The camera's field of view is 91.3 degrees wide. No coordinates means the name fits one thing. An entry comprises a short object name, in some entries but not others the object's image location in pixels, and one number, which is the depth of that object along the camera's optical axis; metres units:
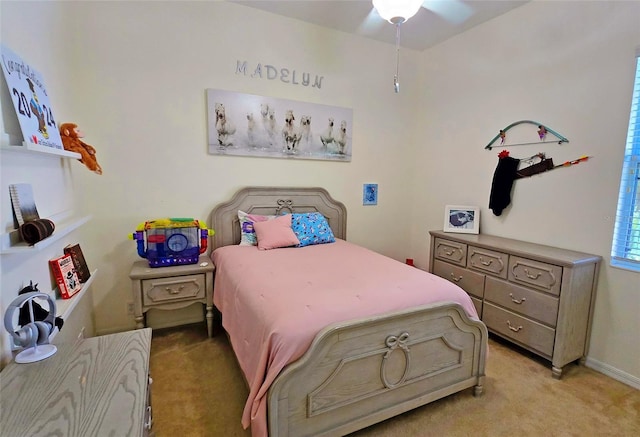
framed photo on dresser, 2.99
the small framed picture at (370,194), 3.51
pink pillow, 2.59
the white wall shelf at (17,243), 1.05
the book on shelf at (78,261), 1.76
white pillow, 2.72
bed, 1.33
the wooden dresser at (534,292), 2.07
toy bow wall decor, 2.40
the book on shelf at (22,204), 1.20
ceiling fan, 1.95
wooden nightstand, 2.26
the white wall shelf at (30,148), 1.10
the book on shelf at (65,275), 1.52
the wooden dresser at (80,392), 0.81
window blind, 2.01
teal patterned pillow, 2.77
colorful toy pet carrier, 2.37
